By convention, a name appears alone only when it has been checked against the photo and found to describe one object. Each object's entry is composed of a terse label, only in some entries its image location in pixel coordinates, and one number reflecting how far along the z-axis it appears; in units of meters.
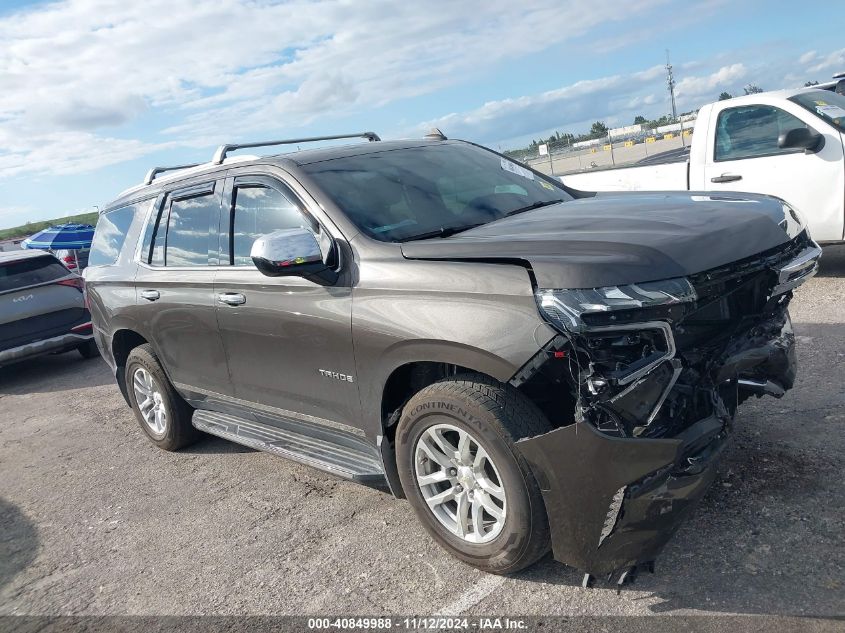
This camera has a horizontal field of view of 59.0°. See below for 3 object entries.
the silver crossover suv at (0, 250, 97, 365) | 9.05
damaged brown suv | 2.77
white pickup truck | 7.34
